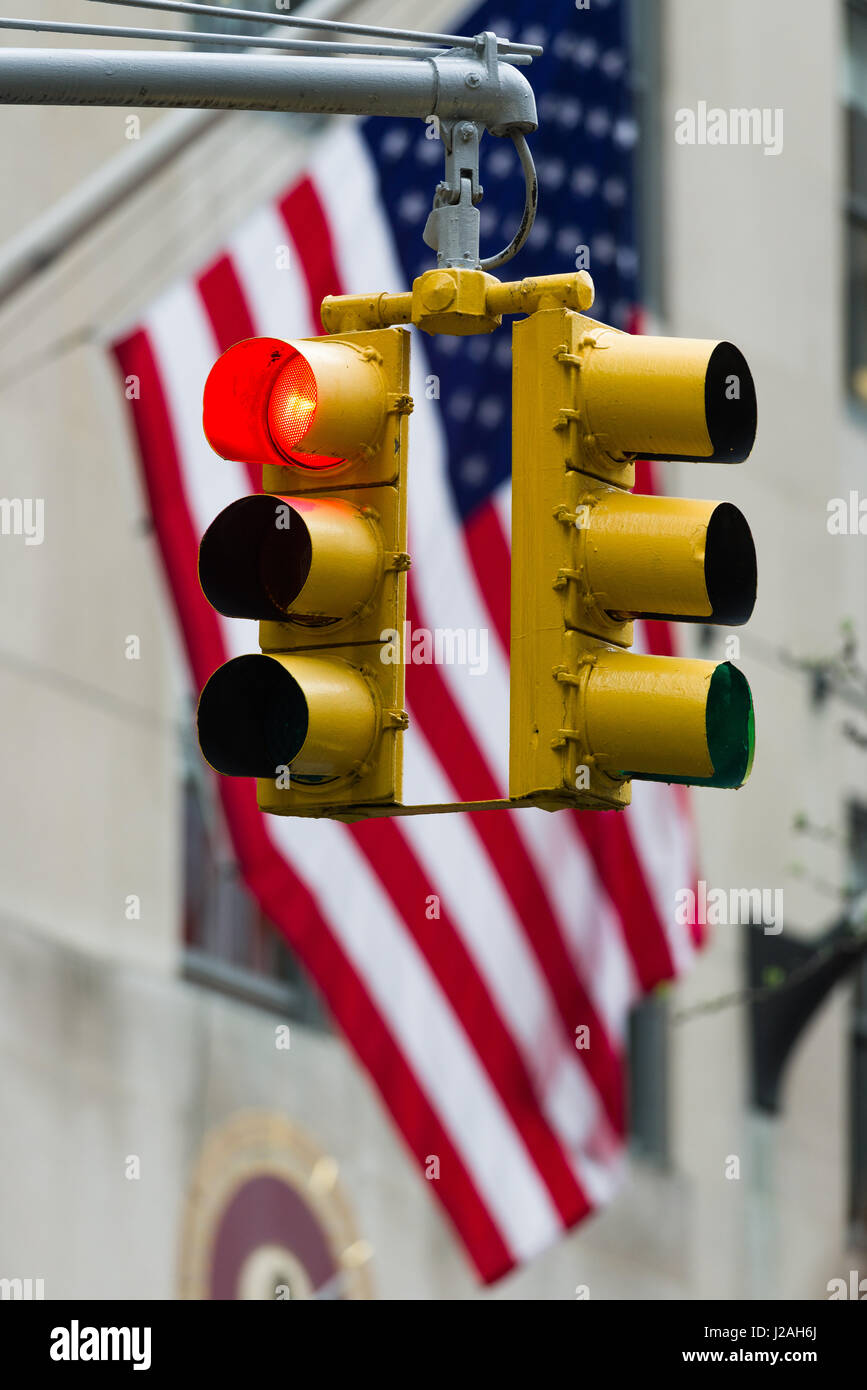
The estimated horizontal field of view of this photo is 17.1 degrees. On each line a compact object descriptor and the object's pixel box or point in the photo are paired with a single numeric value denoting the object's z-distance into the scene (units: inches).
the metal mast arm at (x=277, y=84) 241.0
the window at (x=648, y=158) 752.3
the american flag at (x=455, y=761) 520.1
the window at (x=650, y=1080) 727.7
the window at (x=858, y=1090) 780.0
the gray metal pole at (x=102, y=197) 457.7
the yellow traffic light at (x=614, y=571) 235.6
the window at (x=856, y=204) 820.6
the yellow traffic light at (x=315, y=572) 242.7
